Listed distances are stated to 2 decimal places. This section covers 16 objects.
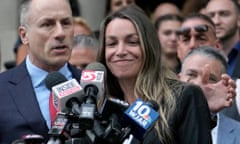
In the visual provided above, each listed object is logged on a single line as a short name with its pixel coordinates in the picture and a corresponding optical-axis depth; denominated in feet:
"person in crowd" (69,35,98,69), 34.12
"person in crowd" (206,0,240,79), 37.26
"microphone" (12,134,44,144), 18.24
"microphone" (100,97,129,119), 19.02
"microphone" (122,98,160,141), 18.64
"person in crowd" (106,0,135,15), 42.35
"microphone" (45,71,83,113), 18.86
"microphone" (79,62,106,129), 18.11
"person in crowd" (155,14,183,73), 39.51
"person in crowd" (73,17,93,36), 37.22
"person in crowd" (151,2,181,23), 44.28
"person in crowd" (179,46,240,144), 26.25
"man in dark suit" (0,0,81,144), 23.48
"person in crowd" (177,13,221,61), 33.86
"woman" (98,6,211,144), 23.43
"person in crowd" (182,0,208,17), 43.64
